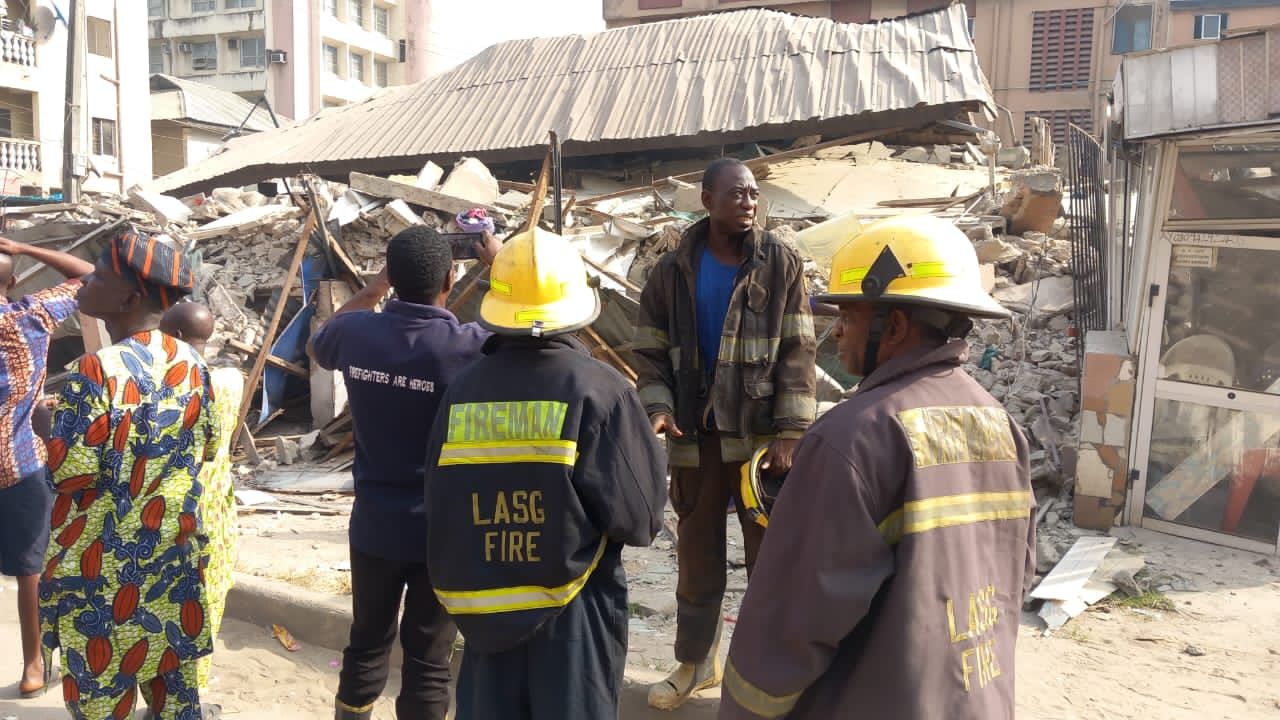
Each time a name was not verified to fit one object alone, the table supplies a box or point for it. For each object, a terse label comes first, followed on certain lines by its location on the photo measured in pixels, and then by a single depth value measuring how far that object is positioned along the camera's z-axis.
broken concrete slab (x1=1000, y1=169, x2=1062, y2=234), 9.84
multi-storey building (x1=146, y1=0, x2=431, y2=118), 42.25
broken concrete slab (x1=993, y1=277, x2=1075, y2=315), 8.52
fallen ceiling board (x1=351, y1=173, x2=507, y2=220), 9.78
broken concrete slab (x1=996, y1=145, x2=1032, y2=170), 13.52
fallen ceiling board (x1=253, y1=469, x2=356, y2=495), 7.12
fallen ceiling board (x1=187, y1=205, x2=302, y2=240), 11.28
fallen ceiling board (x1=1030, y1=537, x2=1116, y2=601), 4.70
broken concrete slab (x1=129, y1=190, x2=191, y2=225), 12.47
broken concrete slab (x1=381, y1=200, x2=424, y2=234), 9.34
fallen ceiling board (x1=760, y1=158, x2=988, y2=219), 11.46
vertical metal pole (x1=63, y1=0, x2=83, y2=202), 15.97
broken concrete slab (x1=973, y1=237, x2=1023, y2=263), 9.15
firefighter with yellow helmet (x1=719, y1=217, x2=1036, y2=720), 1.60
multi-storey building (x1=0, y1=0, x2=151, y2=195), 25.11
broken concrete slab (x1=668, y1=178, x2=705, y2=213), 10.26
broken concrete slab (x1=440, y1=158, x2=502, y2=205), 11.24
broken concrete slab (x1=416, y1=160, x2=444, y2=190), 11.77
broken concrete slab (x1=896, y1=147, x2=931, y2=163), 13.08
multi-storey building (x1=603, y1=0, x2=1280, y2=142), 28.47
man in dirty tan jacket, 3.20
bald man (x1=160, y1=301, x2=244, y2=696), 3.06
